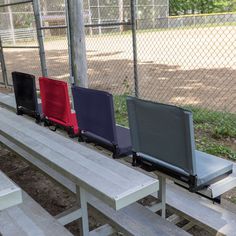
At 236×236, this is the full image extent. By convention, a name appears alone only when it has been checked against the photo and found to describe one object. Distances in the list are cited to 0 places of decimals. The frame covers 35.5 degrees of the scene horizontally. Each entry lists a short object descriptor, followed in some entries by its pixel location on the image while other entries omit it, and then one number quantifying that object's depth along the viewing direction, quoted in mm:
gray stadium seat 2092
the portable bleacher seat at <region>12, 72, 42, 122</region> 3588
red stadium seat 3198
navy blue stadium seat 2621
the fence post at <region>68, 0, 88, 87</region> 3996
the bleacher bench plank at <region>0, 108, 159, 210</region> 1969
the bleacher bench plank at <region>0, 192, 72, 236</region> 2286
